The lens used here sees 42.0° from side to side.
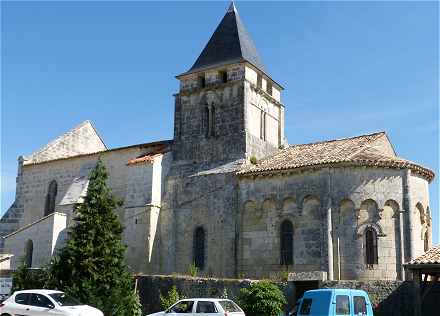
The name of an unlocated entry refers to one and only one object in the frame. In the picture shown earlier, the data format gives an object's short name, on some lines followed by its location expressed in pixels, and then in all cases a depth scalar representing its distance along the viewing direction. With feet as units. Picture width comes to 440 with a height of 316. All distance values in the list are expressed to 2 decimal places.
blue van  54.70
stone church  82.17
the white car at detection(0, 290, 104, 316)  54.76
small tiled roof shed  64.44
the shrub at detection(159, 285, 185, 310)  72.33
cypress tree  68.74
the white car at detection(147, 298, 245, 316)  58.03
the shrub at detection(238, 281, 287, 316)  65.00
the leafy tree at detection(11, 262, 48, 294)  77.51
